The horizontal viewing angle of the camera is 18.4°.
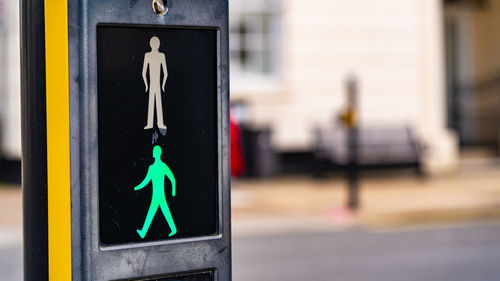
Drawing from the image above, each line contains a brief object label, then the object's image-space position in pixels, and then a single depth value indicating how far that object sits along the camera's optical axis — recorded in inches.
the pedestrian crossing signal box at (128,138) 156.5
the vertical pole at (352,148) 792.9
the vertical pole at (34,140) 160.9
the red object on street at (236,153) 916.2
